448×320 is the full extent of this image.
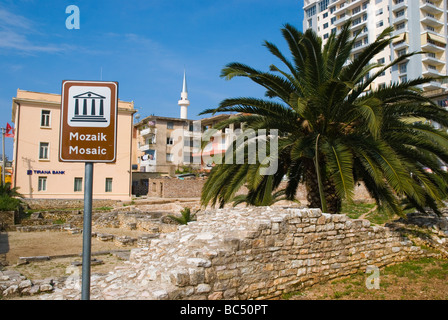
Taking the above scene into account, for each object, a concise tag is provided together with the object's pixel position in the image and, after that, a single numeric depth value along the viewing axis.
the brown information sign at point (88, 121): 2.93
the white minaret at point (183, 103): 69.06
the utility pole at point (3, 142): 33.17
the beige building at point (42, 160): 30.67
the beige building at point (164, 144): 50.62
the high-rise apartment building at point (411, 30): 52.44
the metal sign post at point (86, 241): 2.83
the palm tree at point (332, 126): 8.24
